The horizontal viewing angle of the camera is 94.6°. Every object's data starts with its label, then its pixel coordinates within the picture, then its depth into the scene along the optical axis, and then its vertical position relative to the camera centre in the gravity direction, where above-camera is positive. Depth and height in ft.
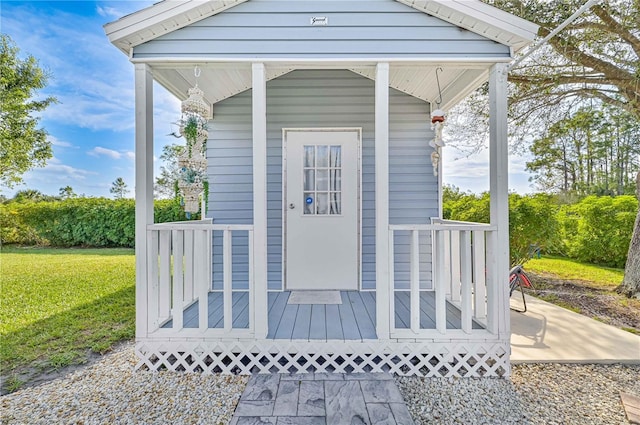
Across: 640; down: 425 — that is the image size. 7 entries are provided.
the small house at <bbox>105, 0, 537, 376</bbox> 7.56 +0.39
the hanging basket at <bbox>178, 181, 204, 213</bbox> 8.70 +0.65
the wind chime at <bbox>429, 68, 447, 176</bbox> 9.84 +2.90
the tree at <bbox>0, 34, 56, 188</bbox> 27.76 +9.89
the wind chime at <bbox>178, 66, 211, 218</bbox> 8.41 +1.92
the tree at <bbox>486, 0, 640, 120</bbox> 12.42 +7.39
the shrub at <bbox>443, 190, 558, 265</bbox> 15.47 -0.33
